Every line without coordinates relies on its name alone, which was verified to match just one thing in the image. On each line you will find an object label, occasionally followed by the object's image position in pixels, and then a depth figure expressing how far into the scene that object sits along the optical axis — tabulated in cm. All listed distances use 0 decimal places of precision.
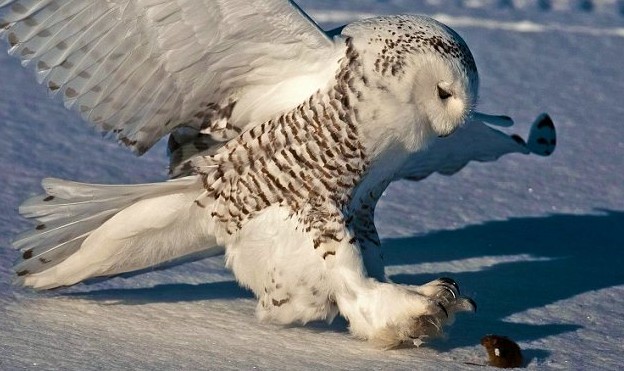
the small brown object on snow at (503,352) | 543
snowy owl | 568
